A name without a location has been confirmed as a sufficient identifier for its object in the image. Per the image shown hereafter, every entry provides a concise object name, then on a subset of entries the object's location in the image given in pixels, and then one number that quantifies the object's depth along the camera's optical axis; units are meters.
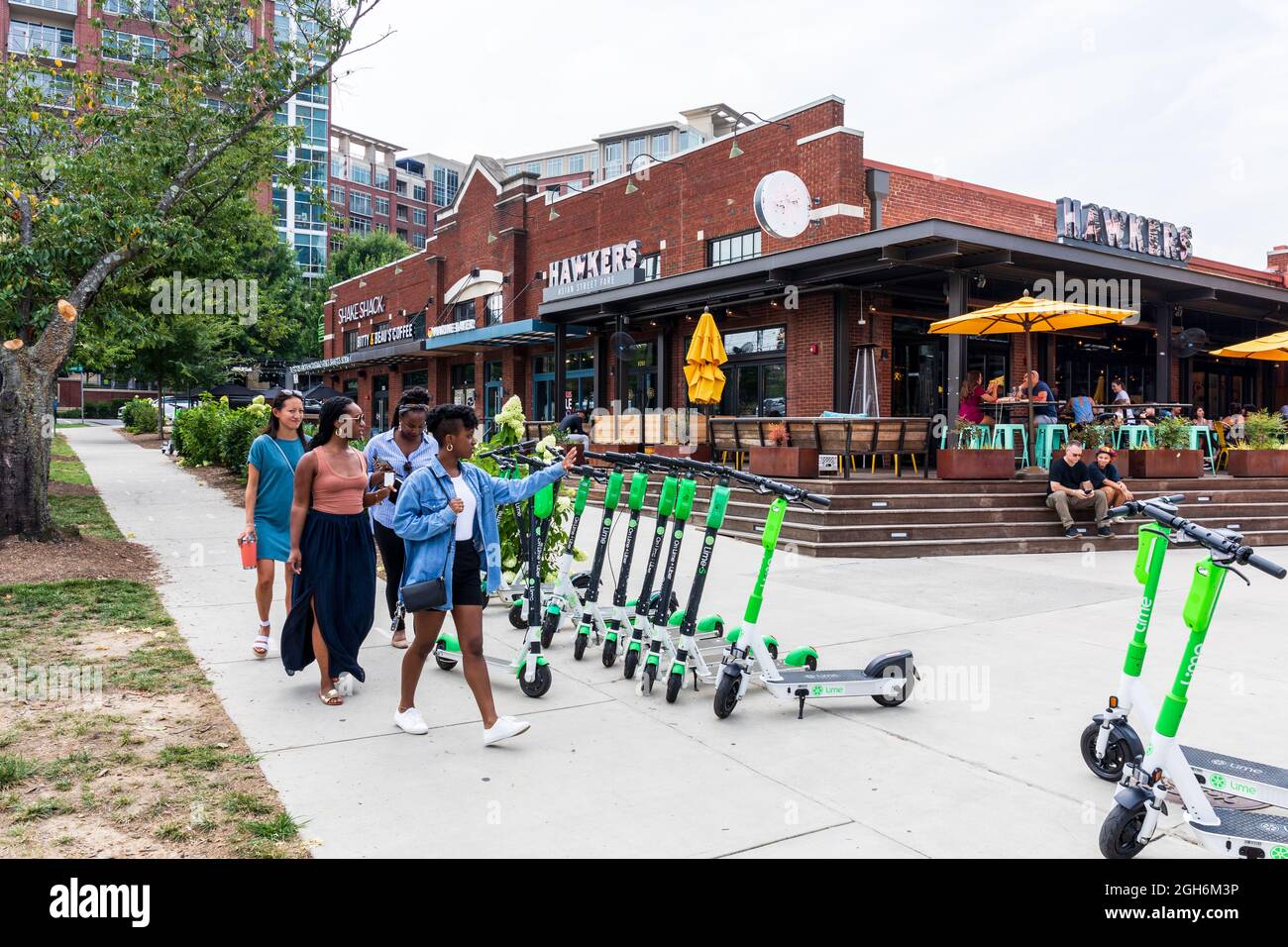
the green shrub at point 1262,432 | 15.15
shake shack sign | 37.16
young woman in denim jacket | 4.27
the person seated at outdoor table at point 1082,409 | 15.84
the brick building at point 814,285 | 15.95
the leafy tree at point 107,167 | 9.70
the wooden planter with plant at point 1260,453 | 14.75
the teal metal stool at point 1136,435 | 14.09
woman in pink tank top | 5.18
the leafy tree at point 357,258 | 56.75
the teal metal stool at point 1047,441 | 14.23
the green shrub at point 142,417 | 38.62
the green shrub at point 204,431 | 20.92
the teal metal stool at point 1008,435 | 14.03
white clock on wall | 17.27
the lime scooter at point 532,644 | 5.16
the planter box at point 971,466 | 12.77
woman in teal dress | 6.10
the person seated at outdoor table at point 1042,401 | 14.09
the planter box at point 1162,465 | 13.76
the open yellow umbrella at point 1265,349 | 16.42
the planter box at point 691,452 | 16.59
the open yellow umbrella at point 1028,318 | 12.79
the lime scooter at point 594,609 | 5.94
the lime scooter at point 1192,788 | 3.03
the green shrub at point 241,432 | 17.47
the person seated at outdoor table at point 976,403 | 14.21
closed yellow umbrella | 16.66
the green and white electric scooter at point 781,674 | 4.77
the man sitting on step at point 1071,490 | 12.04
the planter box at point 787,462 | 12.71
